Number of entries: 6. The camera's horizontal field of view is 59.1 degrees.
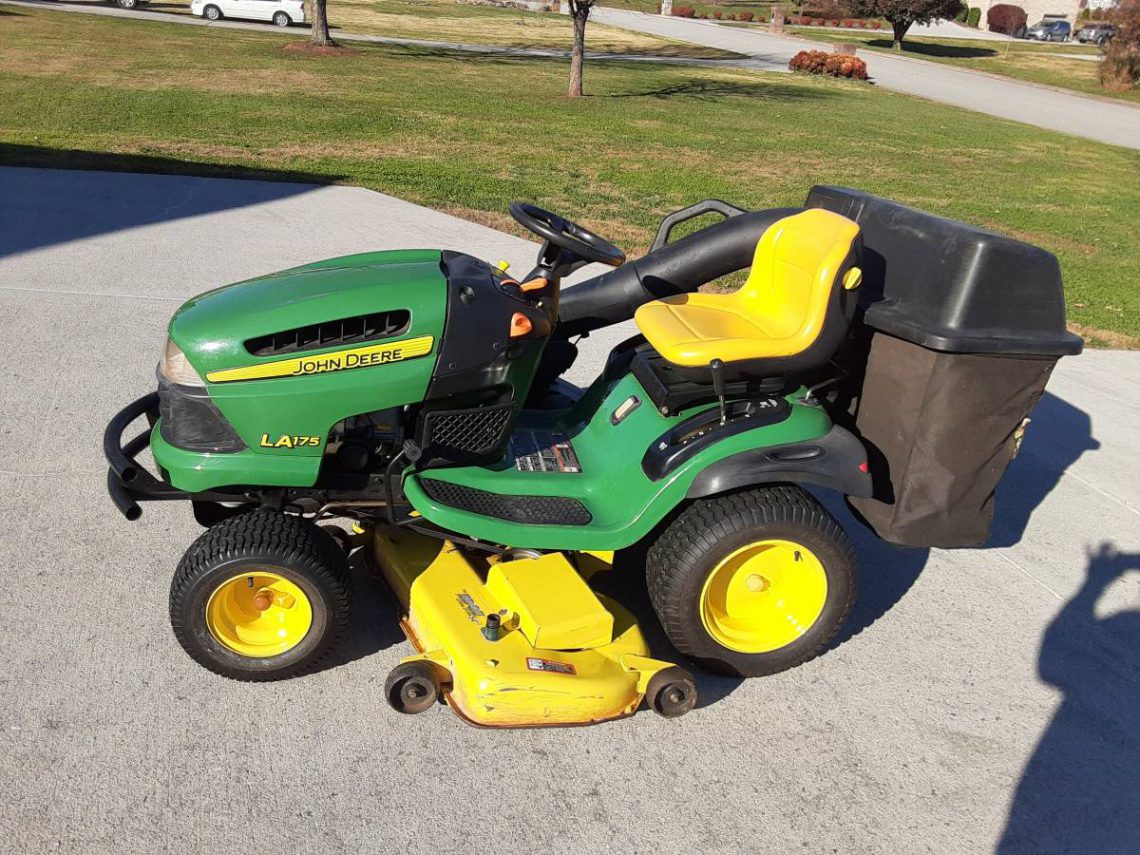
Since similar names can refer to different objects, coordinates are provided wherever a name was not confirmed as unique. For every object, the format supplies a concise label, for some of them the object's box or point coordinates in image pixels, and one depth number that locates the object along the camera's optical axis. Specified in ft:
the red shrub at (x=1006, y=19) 178.91
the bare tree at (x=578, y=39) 51.19
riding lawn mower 9.24
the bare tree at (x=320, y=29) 69.41
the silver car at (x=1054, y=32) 174.09
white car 90.27
